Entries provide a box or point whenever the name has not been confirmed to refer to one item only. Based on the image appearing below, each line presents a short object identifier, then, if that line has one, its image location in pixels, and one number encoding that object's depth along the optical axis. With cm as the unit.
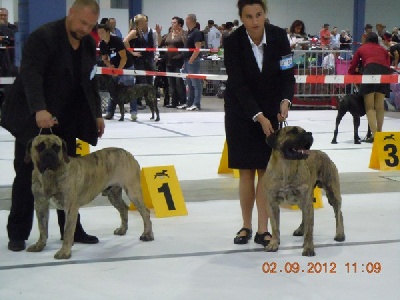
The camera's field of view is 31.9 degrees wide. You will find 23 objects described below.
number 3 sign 671
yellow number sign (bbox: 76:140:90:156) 575
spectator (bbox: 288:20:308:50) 1376
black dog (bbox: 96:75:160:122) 1116
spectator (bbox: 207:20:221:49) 1783
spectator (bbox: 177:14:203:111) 1280
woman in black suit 403
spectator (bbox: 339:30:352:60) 2166
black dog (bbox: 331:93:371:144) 868
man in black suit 370
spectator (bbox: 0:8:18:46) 1193
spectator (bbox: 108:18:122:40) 1256
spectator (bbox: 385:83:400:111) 1358
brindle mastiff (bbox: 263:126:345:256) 365
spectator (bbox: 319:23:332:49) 2099
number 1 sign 490
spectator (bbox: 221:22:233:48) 1692
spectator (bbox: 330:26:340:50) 2054
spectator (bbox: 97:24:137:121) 1070
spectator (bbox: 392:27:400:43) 2051
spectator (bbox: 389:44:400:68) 1505
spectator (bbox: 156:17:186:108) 1354
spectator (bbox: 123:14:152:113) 1263
